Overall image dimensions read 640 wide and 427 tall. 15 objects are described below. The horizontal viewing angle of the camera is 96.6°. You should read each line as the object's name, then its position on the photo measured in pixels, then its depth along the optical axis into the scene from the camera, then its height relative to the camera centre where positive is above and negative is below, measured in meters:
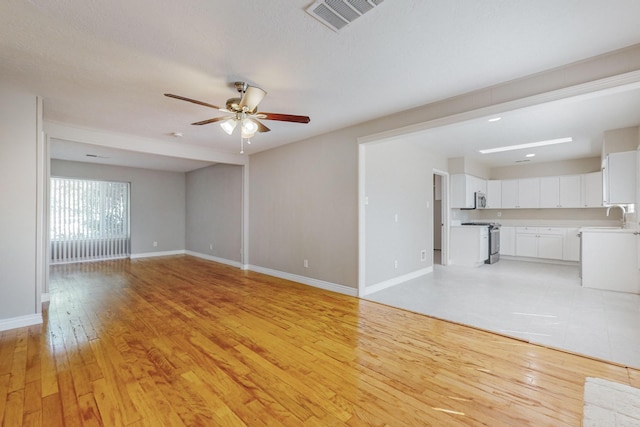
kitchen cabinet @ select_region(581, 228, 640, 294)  4.11 -0.70
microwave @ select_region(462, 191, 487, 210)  6.93 +0.34
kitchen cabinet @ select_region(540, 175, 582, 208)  6.55 +0.52
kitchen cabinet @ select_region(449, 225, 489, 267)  6.24 -0.71
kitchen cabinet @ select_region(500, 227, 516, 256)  7.28 -0.70
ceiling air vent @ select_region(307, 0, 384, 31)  1.71 +1.27
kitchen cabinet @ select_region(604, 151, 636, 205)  4.14 +0.52
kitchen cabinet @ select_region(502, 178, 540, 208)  7.08 +0.53
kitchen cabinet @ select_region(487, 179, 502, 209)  7.57 +0.52
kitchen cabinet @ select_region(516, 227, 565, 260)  6.66 -0.69
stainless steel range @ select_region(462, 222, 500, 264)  6.73 -0.71
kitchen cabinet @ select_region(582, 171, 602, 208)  6.22 +0.53
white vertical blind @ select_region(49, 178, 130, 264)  6.69 -0.14
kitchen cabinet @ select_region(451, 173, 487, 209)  6.45 +0.51
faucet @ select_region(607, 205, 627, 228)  4.99 -0.07
